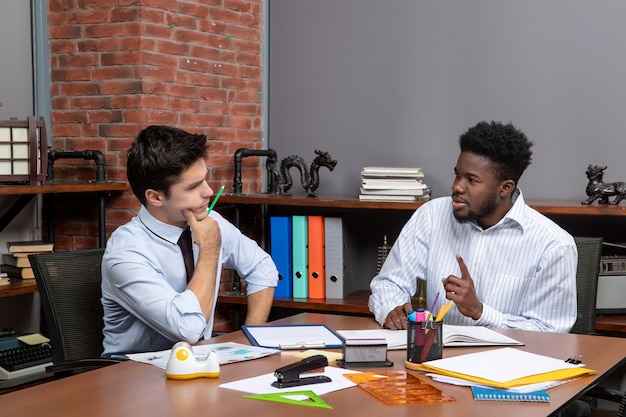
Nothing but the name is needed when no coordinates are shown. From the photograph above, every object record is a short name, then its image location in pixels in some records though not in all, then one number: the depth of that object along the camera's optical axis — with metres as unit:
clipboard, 2.24
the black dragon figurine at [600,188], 3.43
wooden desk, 1.68
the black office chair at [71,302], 2.50
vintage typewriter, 3.29
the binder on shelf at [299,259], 3.97
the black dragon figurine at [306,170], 4.00
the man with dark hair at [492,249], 2.73
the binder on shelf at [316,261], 3.95
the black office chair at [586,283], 2.95
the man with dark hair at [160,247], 2.40
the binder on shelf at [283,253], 4.00
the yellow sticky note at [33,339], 3.56
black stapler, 1.86
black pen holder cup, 2.04
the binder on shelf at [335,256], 3.92
